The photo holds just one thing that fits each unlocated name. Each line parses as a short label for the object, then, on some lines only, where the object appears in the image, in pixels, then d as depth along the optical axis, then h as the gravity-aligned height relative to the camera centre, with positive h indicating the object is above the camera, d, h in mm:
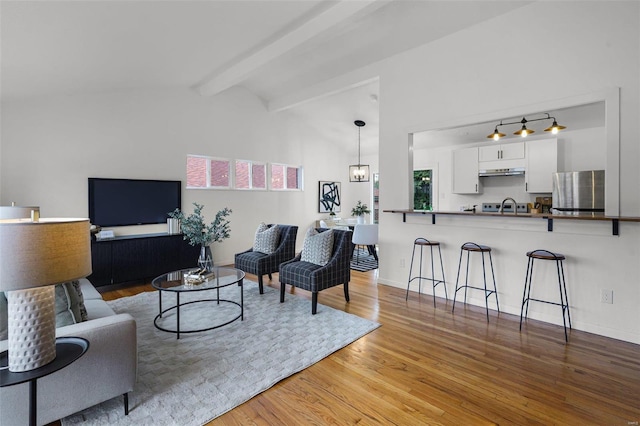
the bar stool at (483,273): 3588 -727
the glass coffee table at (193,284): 2961 -696
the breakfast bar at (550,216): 2775 -52
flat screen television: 4664 +194
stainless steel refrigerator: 3488 +219
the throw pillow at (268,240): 4551 -402
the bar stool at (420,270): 4066 -779
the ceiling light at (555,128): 3958 +1043
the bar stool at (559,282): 3059 -732
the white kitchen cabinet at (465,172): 6418 +815
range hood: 5789 +751
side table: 1250 -646
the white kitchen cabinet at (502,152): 5789 +1126
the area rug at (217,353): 1945 -1171
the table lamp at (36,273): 1150 -227
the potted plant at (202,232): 3188 -206
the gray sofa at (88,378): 1584 -909
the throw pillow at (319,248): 3818 -442
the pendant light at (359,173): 7523 +926
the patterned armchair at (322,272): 3523 -695
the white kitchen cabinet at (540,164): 5430 +822
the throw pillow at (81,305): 2074 -611
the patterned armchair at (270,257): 4266 -629
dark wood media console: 4348 -665
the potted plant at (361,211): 7859 +23
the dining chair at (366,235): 5863 -427
